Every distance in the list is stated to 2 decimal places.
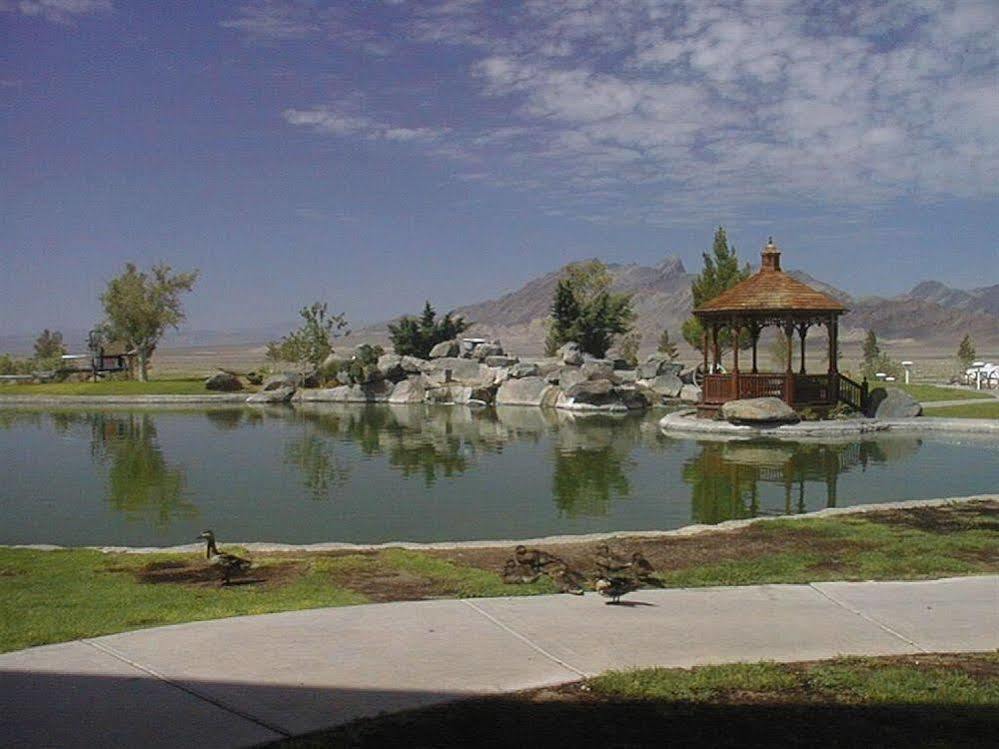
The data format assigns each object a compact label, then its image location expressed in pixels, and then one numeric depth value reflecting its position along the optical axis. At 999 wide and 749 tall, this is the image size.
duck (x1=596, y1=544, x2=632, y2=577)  7.52
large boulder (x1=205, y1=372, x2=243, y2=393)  42.12
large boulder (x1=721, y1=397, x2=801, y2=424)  24.19
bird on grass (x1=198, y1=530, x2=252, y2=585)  8.34
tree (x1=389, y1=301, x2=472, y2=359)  46.09
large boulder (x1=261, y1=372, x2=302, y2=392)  40.44
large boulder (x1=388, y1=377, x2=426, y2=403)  38.69
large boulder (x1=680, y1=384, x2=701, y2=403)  35.91
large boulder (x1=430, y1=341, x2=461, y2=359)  43.25
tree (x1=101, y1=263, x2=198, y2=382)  48.69
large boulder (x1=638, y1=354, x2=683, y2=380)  38.22
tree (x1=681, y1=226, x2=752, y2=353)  40.47
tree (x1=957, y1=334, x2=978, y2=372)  47.25
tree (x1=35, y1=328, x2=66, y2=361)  63.81
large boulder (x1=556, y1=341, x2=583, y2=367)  39.75
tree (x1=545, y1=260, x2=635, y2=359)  44.78
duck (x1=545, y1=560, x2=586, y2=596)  7.67
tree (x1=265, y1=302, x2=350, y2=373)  45.62
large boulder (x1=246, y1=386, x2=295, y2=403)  39.06
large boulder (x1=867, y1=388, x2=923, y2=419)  25.89
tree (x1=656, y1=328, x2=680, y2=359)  47.82
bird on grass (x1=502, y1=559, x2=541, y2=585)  8.06
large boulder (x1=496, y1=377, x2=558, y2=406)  36.03
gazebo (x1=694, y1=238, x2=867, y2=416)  26.23
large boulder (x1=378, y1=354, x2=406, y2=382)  40.09
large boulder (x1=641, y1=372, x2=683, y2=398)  36.53
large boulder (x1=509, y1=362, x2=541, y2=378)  38.44
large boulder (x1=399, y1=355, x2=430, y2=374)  40.84
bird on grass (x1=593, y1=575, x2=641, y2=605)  7.20
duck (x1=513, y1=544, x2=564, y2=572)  8.26
